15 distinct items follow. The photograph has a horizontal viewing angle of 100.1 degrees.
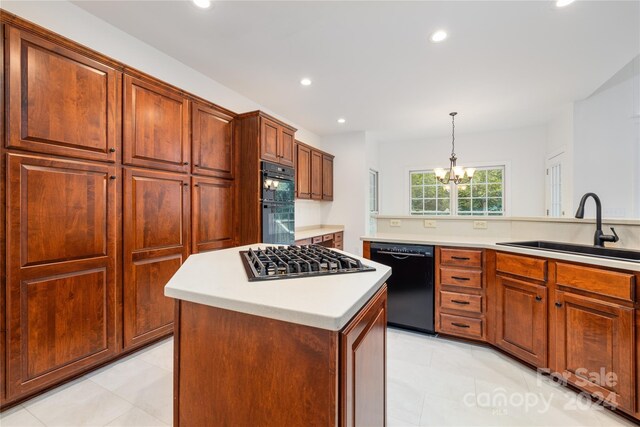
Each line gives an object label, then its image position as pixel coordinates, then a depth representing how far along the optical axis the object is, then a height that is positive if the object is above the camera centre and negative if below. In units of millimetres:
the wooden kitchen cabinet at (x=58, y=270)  1511 -357
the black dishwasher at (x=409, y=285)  2428 -661
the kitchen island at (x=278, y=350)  729 -423
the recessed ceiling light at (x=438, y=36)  2201 +1487
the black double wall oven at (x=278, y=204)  2895 +108
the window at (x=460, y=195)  5129 +377
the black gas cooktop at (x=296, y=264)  1063 -224
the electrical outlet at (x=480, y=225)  2688 -117
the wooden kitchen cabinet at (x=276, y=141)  2920 +846
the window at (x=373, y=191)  5426 +468
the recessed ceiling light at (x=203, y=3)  1850 +1466
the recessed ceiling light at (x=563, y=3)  1867 +1480
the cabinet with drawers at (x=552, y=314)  1499 -700
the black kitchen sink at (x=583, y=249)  1840 -276
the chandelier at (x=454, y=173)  3901 +605
